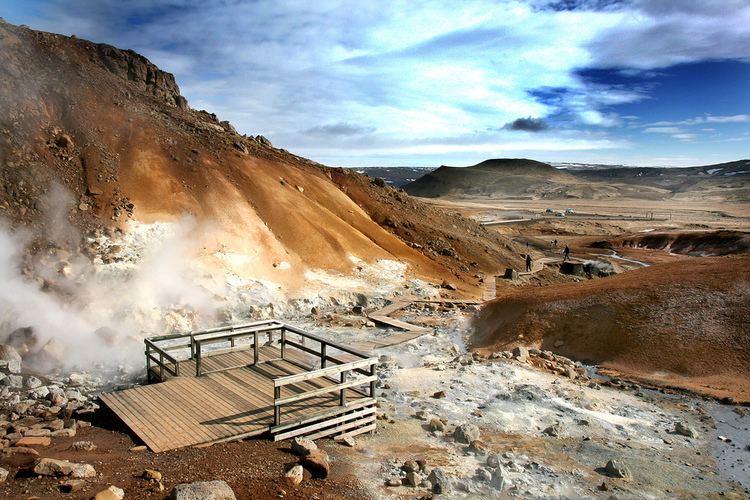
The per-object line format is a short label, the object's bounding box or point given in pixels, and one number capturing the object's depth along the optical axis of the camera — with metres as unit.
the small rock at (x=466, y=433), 10.07
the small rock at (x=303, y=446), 8.30
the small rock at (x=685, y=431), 11.80
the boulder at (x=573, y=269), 35.91
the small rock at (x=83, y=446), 8.18
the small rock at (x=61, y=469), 6.92
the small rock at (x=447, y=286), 26.18
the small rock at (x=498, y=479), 8.38
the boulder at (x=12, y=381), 11.59
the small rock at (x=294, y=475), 7.55
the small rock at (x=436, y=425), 10.54
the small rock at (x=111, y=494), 6.41
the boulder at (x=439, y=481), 8.02
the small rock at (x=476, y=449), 9.63
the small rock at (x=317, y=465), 7.86
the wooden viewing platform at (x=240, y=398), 8.83
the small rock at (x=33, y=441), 8.23
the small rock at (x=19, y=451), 7.86
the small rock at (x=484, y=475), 8.53
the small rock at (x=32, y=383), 11.74
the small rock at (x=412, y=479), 8.08
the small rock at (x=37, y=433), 8.60
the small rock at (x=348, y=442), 9.27
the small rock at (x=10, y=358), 12.36
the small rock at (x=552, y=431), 11.02
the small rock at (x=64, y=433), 8.82
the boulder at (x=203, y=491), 6.41
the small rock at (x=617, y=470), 9.41
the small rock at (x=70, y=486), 6.60
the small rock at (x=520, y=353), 15.95
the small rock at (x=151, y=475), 7.09
